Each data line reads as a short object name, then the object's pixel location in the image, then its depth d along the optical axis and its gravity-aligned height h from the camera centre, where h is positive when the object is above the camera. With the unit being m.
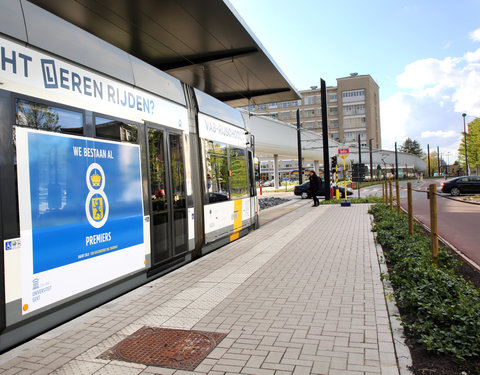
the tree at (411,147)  152.12 +9.70
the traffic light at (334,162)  25.43 +0.85
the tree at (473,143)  57.56 +3.93
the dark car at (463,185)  27.59 -1.04
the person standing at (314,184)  21.61 -0.43
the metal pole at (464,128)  62.17 +6.77
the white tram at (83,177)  3.97 +0.10
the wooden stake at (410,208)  8.22 -0.77
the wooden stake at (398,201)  11.16 -0.84
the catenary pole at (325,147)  25.25 +1.83
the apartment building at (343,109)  106.62 +18.06
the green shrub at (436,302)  3.60 -1.45
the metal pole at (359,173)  24.41 +0.08
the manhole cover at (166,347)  3.71 -1.65
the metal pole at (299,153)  38.11 +2.33
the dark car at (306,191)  30.85 -1.16
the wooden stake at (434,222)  5.55 -0.70
